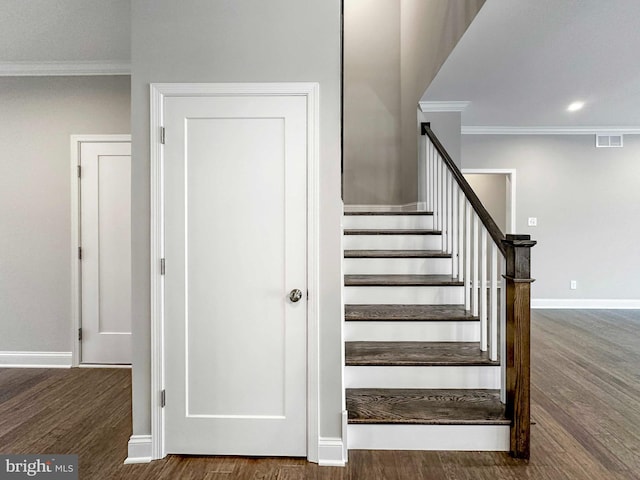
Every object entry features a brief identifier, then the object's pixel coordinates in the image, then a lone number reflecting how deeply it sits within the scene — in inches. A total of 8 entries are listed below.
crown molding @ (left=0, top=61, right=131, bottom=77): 142.9
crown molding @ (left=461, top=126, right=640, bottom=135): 225.0
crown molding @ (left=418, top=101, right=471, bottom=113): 171.6
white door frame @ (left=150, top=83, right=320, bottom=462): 86.2
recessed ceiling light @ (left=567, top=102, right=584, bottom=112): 177.5
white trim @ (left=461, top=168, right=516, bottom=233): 228.8
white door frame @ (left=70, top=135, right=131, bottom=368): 144.5
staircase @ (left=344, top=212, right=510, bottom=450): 89.0
